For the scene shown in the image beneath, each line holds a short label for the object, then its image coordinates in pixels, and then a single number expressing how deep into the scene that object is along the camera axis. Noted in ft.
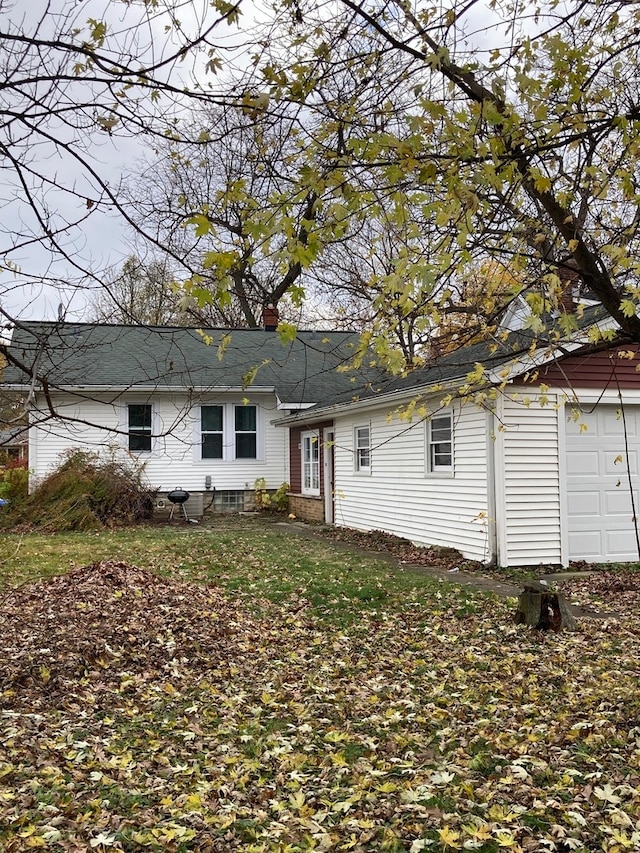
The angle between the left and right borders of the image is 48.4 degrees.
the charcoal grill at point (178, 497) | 57.88
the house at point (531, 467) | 33.32
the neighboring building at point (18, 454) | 62.85
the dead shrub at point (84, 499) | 50.78
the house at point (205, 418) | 59.67
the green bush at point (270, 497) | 64.08
